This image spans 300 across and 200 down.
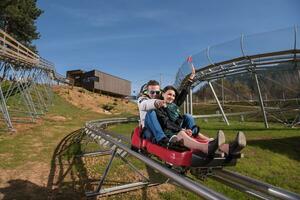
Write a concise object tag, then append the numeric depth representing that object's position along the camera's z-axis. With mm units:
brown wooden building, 49344
